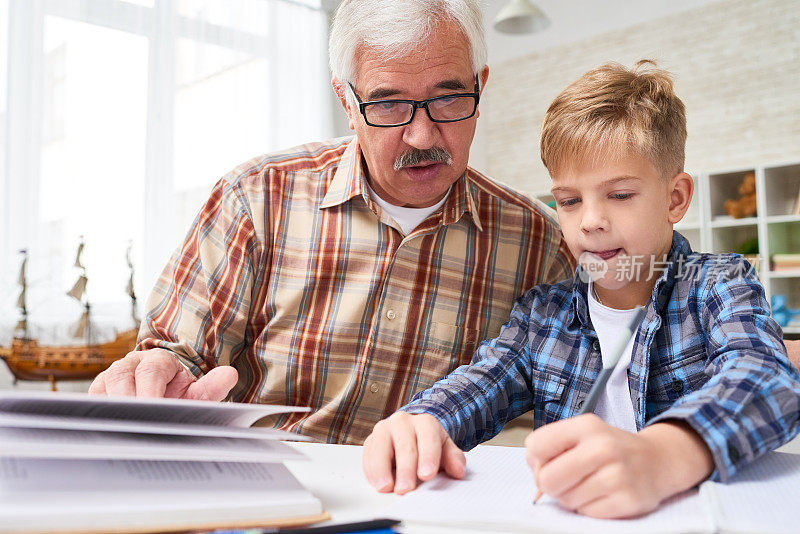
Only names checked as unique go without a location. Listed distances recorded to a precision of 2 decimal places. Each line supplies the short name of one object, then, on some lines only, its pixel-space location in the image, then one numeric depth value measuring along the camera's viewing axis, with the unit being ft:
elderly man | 3.89
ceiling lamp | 12.24
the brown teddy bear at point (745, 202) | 14.32
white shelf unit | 13.84
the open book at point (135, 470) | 1.51
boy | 2.20
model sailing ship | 10.04
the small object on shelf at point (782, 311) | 13.78
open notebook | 1.57
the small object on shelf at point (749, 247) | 14.26
